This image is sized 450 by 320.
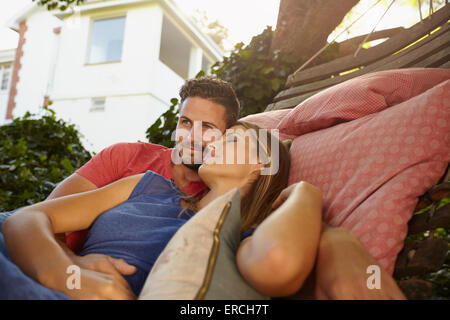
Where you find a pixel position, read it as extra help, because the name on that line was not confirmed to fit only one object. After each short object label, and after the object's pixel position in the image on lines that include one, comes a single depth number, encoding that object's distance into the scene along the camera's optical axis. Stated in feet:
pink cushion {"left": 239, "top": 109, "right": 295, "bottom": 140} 7.60
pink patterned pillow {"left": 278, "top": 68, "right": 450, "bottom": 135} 5.60
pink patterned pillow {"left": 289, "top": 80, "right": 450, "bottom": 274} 3.88
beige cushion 2.90
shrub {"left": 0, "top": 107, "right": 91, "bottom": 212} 12.72
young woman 2.98
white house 35.27
